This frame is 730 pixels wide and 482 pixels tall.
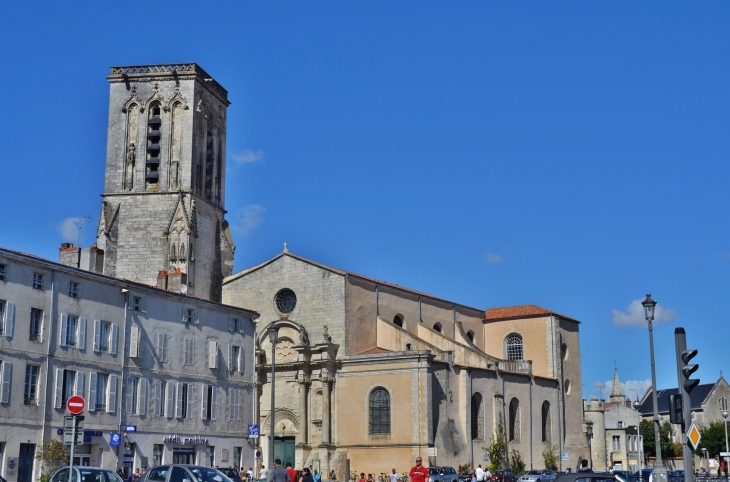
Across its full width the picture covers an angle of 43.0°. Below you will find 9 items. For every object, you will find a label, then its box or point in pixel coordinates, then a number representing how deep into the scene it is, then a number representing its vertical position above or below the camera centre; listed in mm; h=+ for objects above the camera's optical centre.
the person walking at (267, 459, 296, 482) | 21781 -1006
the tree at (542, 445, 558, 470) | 57031 -1552
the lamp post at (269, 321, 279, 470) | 32281 +2966
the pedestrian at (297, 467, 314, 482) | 23608 -1120
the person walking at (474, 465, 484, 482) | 40062 -1782
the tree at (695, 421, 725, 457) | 83188 -455
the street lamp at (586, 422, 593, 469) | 63862 -38
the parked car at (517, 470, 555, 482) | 42031 -1977
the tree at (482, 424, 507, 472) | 50438 -1066
